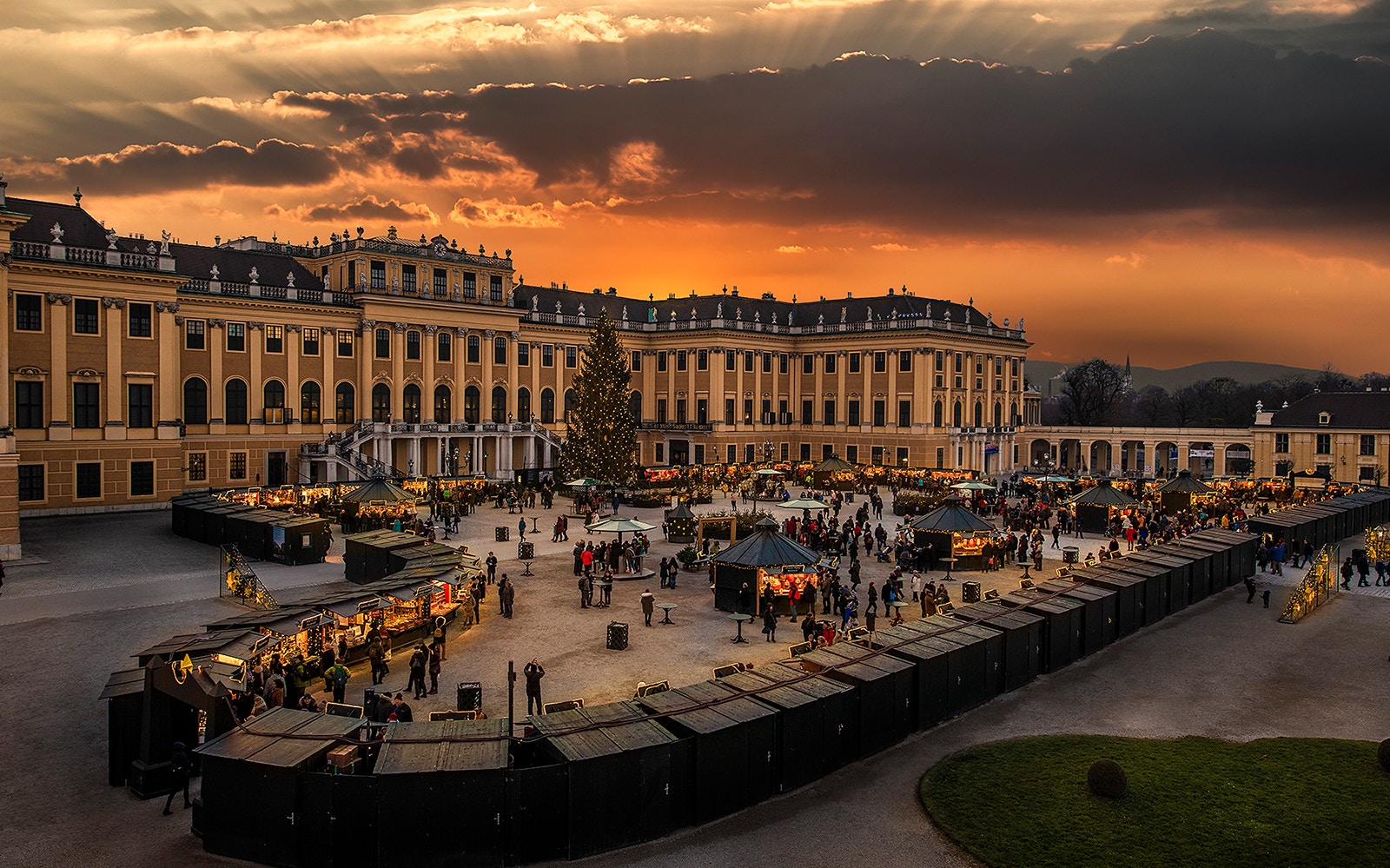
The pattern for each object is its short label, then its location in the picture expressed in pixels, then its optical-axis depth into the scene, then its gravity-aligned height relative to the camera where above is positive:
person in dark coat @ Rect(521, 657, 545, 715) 20.20 -5.96
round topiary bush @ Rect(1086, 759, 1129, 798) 15.92 -6.37
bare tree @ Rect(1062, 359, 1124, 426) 122.25 +4.65
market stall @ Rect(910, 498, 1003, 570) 39.03 -5.15
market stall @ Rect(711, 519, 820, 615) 30.31 -5.00
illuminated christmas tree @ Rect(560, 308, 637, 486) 62.34 -0.43
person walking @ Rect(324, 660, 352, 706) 20.09 -5.70
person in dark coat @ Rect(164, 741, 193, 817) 15.69 -6.00
